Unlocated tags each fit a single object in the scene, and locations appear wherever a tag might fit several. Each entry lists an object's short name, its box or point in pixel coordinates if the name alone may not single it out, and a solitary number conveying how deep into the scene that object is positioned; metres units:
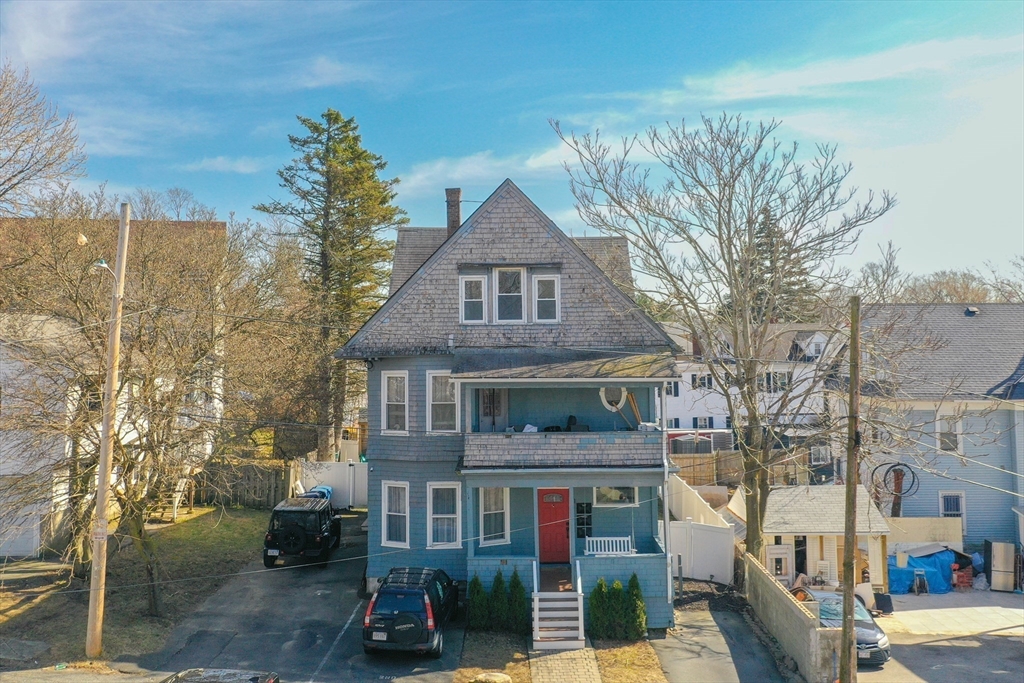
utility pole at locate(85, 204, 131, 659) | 15.95
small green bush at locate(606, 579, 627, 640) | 18.64
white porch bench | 20.05
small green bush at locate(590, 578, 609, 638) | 18.66
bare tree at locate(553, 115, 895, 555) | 22.58
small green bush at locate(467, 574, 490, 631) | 18.81
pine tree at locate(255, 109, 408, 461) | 39.41
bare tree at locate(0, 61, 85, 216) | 21.06
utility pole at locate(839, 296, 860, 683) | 14.36
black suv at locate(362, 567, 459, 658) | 16.19
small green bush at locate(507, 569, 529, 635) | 18.78
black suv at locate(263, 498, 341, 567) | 23.00
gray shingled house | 20.97
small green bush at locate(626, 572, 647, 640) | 18.56
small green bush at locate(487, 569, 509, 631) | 18.78
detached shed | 23.84
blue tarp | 25.73
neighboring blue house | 29.56
